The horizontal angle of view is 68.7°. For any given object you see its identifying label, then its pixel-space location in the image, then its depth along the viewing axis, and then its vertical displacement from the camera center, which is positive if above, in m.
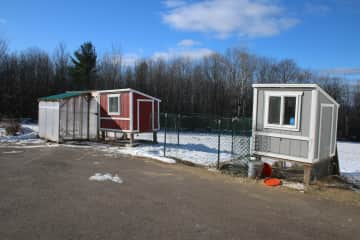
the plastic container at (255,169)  7.02 -1.52
